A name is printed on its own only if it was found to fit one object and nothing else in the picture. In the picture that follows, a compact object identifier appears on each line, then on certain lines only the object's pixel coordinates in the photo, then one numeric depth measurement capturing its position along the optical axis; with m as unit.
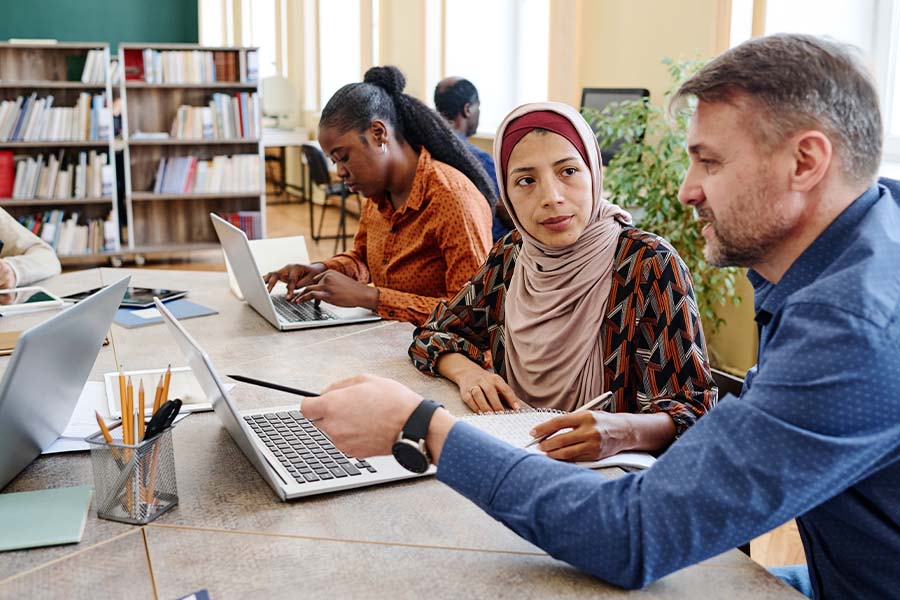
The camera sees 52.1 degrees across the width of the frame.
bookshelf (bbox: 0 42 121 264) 6.25
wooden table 1.01
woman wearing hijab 1.59
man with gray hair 0.91
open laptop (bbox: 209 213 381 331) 2.22
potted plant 3.62
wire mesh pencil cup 1.16
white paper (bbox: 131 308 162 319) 2.34
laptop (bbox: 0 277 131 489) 1.09
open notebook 1.35
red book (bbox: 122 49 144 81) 6.55
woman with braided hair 2.40
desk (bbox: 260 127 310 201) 9.52
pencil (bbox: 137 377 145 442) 1.17
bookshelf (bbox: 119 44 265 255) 6.61
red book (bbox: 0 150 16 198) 6.25
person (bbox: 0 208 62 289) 2.64
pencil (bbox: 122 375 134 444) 1.16
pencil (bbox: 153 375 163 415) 1.24
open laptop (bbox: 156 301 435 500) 1.22
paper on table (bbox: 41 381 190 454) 1.40
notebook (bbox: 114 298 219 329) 2.29
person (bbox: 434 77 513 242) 4.52
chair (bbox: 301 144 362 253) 7.86
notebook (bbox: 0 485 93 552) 1.11
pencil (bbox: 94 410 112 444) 1.15
